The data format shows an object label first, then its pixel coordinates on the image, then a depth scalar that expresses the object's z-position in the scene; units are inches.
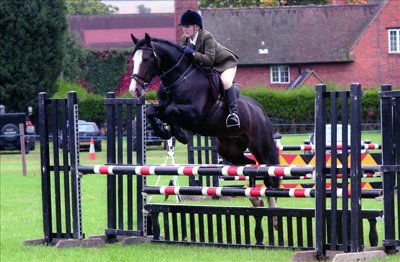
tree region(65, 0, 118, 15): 5068.9
